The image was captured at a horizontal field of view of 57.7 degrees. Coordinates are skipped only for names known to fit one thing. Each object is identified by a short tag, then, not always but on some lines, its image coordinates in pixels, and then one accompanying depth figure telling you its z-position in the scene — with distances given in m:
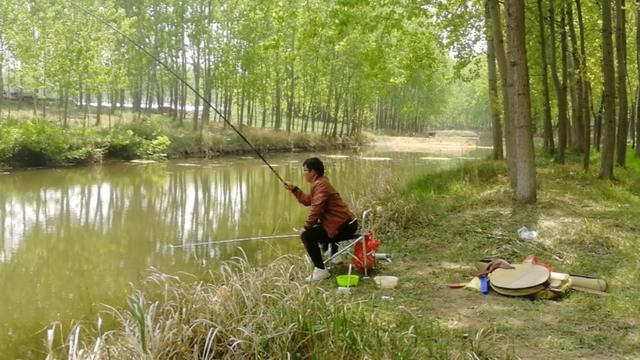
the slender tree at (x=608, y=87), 11.28
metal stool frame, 6.38
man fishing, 6.25
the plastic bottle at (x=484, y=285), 5.75
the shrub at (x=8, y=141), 20.78
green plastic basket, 6.00
